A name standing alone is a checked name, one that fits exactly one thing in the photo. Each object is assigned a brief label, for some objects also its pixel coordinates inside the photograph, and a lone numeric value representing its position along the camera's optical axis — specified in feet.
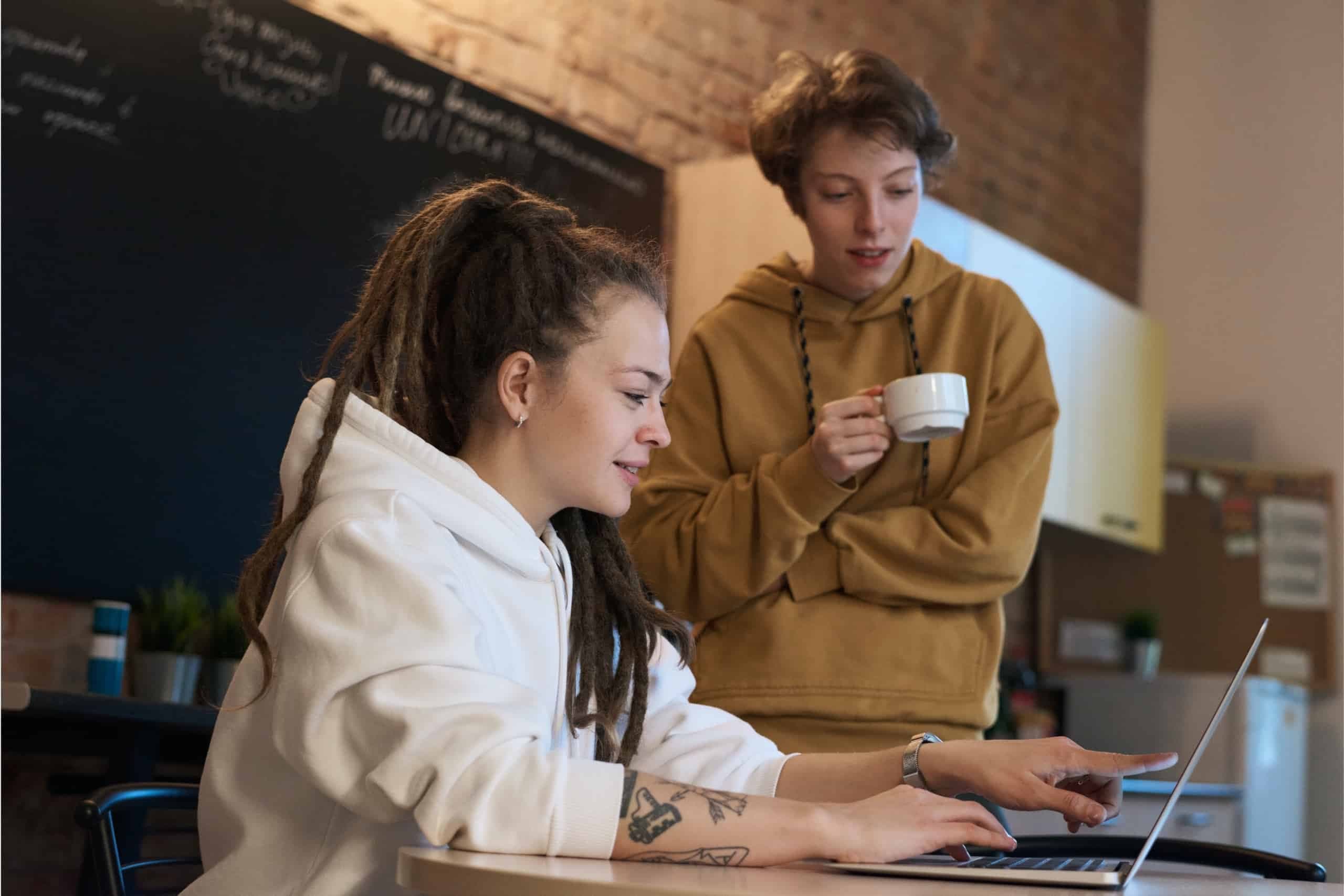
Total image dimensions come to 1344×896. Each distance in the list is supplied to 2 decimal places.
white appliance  14.19
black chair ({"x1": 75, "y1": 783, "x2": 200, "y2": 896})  4.06
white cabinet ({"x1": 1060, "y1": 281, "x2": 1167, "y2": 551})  15.26
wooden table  2.67
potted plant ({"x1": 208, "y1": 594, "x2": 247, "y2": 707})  8.52
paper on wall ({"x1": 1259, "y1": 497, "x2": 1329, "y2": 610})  16.53
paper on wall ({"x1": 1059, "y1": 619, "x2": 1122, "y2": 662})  17.08
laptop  3.10
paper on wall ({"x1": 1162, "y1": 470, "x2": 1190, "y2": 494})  17.16
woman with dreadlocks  3.34
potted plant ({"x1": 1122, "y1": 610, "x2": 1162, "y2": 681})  16.28
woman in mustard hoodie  6.01
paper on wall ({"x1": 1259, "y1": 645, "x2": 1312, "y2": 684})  16.42
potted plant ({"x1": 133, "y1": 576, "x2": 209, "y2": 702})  8.41
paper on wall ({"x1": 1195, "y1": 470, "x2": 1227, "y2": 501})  16.97
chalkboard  8.34
